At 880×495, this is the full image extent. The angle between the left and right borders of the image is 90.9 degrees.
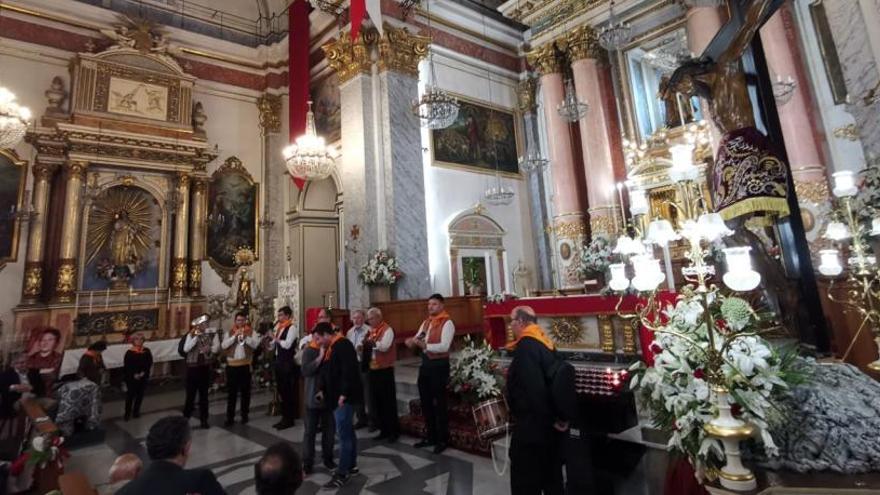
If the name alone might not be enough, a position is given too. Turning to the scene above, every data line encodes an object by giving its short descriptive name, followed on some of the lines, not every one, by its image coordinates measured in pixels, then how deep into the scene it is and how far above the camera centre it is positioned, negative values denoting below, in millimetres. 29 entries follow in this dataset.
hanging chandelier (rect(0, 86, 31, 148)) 6910 +3479
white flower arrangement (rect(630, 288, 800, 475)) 1964 -425
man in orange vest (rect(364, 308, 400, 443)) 5199 -822
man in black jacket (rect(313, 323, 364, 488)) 4004 -717
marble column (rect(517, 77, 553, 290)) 12656 +3089
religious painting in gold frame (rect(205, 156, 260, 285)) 11867 +3006
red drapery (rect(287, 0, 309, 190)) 11289 +6426
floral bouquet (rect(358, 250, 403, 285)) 9016 +852
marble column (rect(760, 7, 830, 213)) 7684 +3117
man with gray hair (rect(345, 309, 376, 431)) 5633 -387
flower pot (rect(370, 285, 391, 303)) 9070 +375
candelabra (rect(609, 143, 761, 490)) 1850 +66
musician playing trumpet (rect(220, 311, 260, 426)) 6207 -584
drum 3822 -1016
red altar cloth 4676 -126
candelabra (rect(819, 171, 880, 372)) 3438 +241
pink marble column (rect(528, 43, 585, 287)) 11070 +3181
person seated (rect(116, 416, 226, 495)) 1721 -591
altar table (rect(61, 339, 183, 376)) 8062 -486
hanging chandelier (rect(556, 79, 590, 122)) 9297 +4090
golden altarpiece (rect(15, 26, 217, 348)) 9688 +3178
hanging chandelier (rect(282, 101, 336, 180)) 9414 +3480
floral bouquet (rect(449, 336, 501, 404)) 4633 -770
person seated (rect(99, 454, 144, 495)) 2334 -761
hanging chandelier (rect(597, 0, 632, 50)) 8190 +4911
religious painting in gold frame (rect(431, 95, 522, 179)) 11344 +4554
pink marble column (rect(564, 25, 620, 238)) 10680 +4096
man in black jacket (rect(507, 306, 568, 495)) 2779 -794
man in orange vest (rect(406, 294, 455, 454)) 4723 -687
